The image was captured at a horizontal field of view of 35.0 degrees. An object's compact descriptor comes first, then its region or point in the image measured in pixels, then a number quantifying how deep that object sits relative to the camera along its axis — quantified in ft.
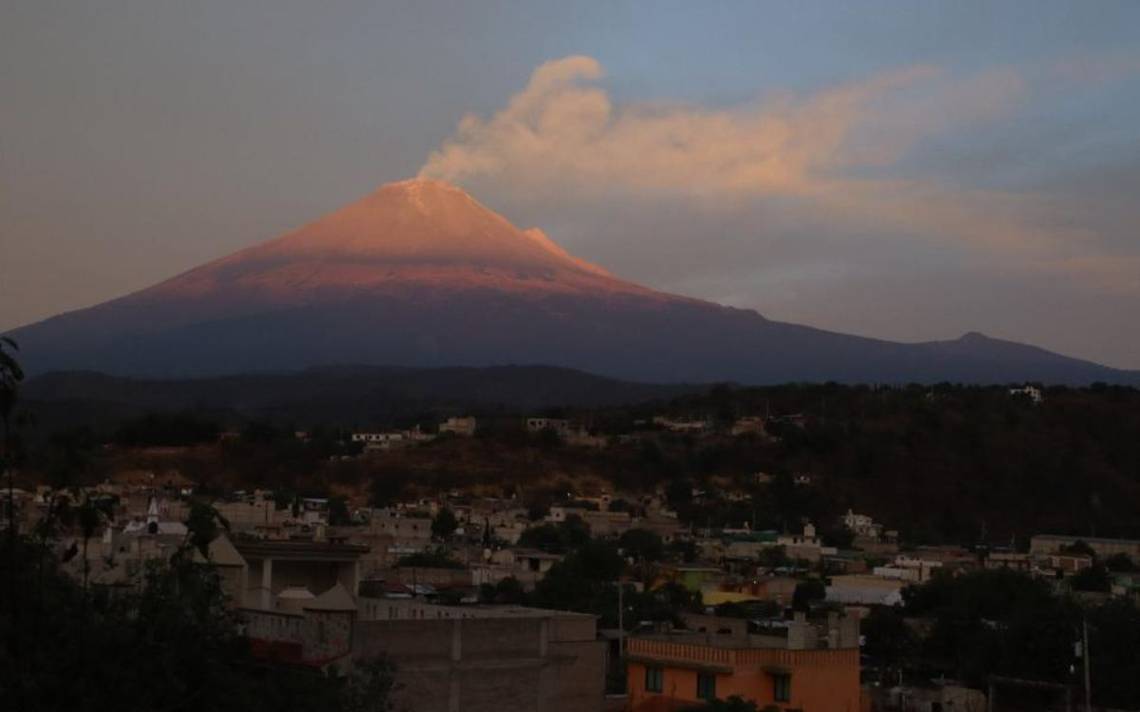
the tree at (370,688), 55.16
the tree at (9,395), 44.78
